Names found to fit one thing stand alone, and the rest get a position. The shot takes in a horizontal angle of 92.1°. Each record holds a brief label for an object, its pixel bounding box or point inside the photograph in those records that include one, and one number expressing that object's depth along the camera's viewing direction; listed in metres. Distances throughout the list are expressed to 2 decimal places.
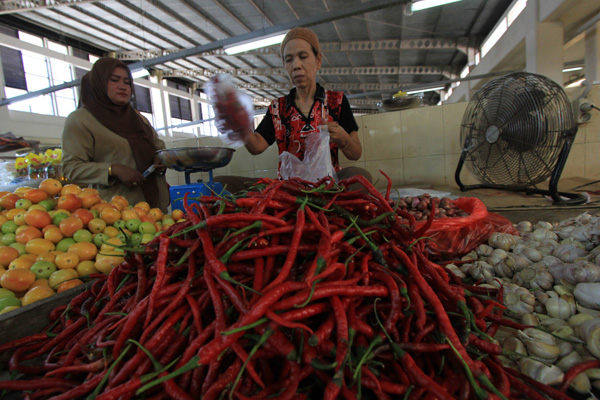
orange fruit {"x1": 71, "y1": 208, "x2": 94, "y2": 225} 1.51
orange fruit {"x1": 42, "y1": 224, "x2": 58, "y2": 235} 1.44
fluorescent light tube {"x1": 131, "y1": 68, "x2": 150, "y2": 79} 6.70
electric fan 2.10
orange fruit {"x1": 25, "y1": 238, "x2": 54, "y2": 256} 1.34
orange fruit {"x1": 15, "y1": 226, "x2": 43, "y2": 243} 1.38
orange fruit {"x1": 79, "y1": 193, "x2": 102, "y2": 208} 1.68
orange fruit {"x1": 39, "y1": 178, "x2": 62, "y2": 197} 1.71
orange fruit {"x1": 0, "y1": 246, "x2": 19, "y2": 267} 1.26
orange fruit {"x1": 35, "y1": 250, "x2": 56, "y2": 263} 1.29
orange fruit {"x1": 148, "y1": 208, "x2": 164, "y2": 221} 1.85
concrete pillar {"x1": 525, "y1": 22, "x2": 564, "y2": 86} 4.53
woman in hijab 2.35
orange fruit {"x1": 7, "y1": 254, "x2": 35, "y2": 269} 1.24
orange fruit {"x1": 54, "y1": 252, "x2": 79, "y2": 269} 1.30
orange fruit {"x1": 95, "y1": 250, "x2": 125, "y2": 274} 1.32
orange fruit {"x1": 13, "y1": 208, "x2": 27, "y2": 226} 1.45
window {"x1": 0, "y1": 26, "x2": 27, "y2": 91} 7.77
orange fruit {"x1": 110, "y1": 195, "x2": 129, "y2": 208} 1.78
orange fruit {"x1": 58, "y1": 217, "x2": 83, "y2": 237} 1.44
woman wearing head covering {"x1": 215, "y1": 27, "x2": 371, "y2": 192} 2.15
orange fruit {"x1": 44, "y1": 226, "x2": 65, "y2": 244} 1.41
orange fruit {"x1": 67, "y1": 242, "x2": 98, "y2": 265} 1.35
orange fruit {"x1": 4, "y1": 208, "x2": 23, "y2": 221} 1.50
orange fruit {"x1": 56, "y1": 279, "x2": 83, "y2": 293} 1.21
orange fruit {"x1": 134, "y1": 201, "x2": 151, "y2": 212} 1.88
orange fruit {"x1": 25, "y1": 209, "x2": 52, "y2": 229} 1.43
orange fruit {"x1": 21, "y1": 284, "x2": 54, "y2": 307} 1.14
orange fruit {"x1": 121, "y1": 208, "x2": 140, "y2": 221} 1.63
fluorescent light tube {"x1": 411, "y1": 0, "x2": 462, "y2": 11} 4.44
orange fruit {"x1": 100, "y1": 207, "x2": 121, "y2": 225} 1.59
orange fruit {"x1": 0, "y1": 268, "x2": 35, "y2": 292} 1.16
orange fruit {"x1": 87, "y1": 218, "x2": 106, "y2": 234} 1.52
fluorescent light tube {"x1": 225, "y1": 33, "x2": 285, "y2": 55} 5.36
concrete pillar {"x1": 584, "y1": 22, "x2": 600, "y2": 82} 4.82
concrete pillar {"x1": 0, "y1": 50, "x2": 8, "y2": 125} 7.77
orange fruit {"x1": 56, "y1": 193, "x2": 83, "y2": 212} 1.57
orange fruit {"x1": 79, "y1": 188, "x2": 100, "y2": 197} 1.71
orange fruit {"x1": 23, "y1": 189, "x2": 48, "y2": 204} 1.60
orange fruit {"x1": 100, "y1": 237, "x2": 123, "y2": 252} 1.39
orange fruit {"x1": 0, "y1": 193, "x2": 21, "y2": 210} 1.59
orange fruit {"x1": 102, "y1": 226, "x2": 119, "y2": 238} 1.52
